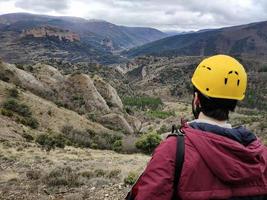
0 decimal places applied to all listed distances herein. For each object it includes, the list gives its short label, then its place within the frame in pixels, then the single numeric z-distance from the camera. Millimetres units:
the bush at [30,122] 11732
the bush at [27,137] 10243
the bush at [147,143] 10351
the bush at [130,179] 5507
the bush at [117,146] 10818
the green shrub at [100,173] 6004
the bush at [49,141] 9544
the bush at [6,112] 11543
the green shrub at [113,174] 5970
